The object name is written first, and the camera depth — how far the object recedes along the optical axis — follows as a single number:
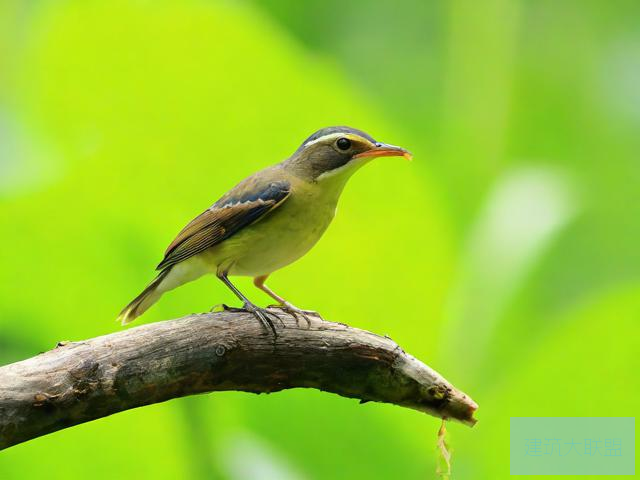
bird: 6.61
